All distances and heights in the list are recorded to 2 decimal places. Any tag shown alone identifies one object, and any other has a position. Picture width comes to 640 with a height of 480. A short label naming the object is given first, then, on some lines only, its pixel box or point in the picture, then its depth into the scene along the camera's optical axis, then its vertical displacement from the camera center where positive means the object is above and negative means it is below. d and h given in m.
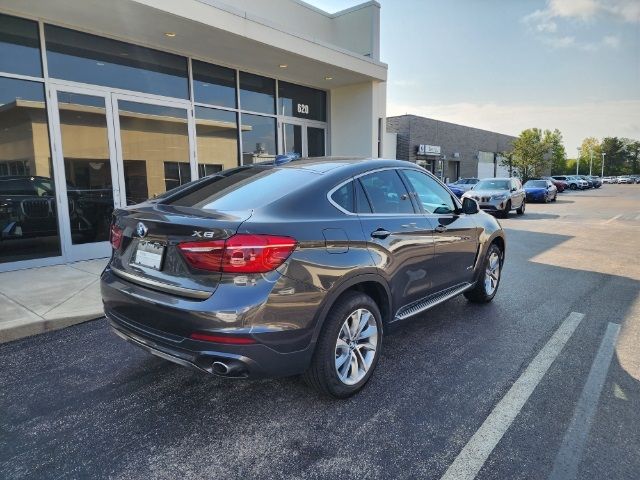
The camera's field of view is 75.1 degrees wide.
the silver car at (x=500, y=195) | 17.25 -0.59
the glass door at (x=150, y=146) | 8.02 +0.81
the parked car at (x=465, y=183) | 29.35 -0.14
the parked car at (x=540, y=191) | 26.19 -0.70
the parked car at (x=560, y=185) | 43.75 -0.60
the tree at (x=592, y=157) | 112.88 +5.97
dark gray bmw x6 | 2.46 -0.56
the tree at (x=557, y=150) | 82.81 +6.09
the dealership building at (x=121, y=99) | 6.76 +1.71
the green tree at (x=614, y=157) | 113.81 +5.83
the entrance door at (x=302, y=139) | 11.62 +1.30
